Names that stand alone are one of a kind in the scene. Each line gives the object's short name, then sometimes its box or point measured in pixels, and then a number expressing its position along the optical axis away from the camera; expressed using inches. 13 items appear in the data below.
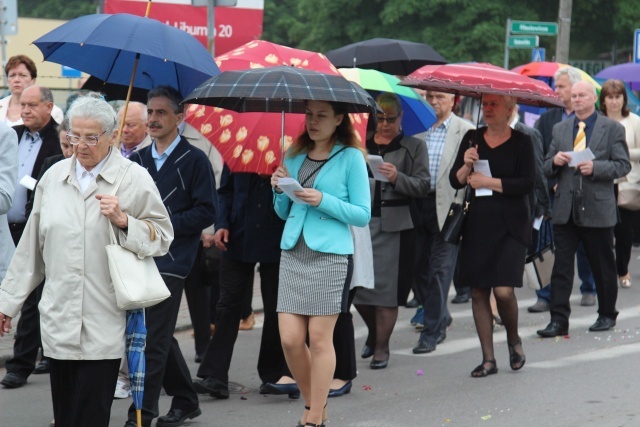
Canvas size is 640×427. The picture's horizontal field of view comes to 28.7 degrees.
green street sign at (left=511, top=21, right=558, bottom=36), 794.8
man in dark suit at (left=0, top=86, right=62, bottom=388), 331.3
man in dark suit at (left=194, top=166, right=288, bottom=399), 309.3
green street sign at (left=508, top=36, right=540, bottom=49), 791.7
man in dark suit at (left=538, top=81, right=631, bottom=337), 414.3
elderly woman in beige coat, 212.4
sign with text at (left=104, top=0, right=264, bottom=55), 618.8
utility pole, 940.0
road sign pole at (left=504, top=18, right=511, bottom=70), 805.4
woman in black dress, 342.3
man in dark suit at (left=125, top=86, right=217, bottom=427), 270.4
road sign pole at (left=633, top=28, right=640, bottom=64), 862.5
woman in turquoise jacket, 265.9
